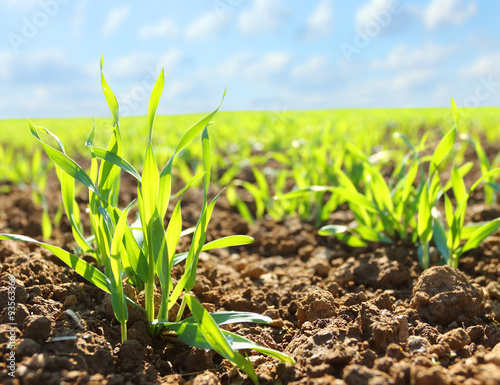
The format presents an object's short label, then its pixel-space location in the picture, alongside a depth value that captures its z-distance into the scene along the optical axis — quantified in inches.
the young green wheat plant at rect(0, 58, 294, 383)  13.2
